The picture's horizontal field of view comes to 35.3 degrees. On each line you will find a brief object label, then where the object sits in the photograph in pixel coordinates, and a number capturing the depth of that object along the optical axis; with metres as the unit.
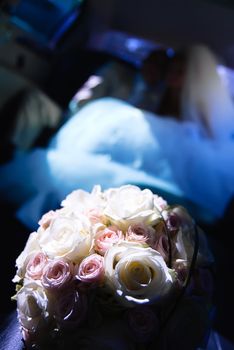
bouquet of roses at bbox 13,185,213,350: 0.52
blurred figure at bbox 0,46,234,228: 1.24
